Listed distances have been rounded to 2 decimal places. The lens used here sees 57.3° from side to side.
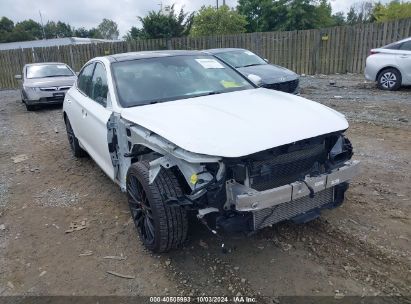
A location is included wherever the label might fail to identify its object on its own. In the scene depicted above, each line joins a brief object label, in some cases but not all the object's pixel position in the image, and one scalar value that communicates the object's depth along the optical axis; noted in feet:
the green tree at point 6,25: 245.45
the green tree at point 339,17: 185.98
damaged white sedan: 9.20
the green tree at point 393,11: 112.27
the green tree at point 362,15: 165.72
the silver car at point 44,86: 37.24
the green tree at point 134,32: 109.60
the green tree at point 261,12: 110.02
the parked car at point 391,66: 33.81
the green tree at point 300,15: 107.86
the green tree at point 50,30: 296.30
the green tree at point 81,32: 297.33
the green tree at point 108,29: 314.96
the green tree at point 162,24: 85.81
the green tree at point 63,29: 300.61
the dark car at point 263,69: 30.15
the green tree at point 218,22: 97.73
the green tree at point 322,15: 112.88
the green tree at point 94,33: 302.86
